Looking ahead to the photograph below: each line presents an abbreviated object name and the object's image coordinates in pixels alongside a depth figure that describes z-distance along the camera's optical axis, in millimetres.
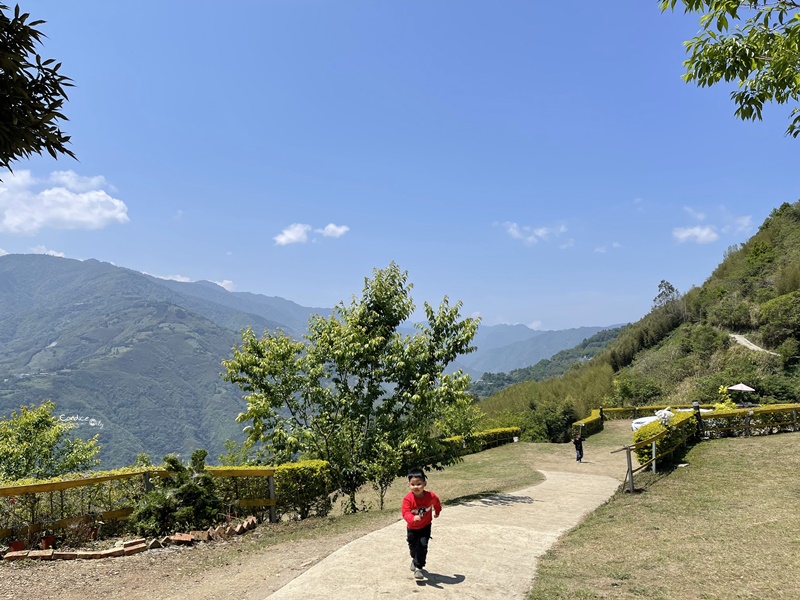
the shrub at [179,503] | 8492
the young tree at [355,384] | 12922
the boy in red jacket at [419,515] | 5883
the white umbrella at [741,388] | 29172
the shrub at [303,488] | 10617
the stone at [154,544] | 7816
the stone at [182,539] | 8023
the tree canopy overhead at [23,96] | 3947
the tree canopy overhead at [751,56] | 5113
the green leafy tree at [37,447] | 22891
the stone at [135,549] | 7496
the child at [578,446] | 21422
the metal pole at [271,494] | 10211
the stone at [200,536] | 8250
